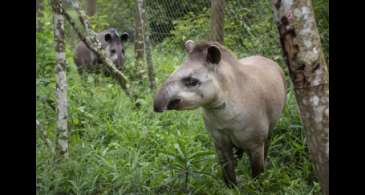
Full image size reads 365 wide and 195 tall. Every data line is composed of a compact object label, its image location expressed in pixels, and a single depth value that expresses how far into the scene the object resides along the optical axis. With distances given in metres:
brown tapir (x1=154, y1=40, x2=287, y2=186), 4.26
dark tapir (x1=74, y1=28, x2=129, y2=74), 10.49
